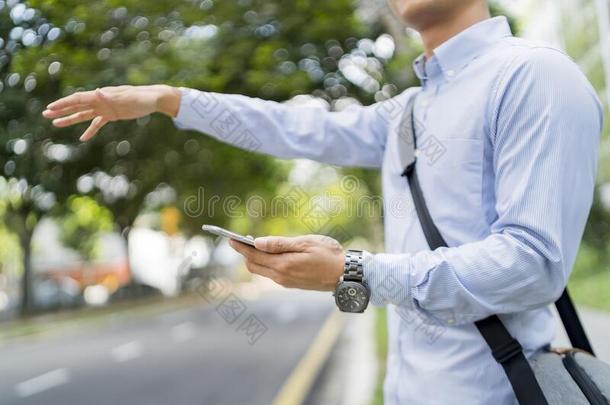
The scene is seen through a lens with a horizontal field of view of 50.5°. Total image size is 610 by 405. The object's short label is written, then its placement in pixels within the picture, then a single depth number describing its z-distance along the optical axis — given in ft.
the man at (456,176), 2.92
